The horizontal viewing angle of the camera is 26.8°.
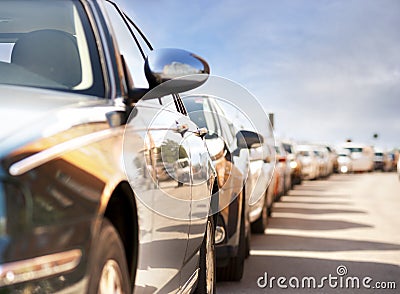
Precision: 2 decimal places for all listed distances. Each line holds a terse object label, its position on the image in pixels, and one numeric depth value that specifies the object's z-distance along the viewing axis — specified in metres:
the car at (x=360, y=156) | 57.06
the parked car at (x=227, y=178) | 7.01
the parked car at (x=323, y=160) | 42.28
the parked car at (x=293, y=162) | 26.73
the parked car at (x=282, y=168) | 18.34
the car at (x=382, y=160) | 66.44
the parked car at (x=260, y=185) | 10.10
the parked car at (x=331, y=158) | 48.10
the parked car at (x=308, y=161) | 36.30
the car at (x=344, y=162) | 54.72
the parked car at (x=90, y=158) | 2.32
